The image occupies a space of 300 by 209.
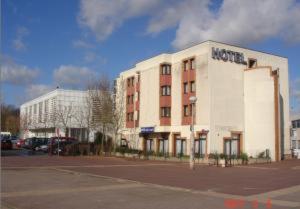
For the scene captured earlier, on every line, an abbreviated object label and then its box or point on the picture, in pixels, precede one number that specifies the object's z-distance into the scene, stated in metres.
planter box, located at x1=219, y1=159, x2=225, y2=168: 24.27
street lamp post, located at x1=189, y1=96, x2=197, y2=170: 21.33
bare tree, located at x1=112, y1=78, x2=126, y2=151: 34.99
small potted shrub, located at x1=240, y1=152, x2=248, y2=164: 26.91
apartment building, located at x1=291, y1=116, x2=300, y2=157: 59.13
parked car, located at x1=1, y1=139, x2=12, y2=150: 43.28
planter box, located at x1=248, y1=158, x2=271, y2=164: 28.19
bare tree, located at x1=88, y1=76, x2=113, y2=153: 34.89
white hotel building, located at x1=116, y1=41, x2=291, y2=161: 31.26
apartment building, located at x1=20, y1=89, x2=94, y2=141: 55.02
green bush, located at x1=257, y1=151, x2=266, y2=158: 30.40
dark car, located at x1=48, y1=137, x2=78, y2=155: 33.17
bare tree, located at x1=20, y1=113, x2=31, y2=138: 71.08
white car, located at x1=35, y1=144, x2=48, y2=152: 40.24
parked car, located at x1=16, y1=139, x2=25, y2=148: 50.08
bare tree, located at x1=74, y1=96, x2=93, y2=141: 38.55
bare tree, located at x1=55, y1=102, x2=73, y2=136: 53.46
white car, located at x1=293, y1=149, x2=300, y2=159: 36.54
